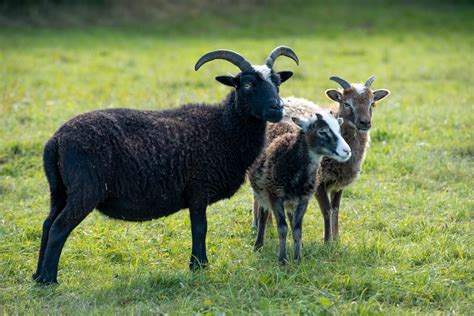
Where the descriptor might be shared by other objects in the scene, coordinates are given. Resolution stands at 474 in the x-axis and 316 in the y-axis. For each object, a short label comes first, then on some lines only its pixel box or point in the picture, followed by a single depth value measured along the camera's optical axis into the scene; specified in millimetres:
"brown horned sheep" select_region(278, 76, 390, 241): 16875
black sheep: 14062
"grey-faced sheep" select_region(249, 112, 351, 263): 15367
